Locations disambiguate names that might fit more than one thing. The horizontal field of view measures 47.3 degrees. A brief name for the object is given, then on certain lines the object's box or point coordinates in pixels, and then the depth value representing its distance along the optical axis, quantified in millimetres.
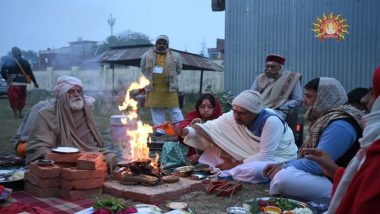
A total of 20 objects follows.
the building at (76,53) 20531
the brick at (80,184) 4723
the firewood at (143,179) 4984
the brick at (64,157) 5031
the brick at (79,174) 4703
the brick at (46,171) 4758
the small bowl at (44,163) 4845
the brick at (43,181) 4777
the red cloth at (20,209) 3850
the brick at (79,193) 4727
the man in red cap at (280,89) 7469
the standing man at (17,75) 12820
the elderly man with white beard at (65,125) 5625
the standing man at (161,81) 9312
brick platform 4672
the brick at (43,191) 4801
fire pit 5023
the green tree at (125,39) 34853
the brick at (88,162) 4816
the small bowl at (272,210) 4062
